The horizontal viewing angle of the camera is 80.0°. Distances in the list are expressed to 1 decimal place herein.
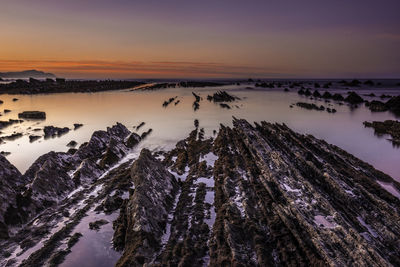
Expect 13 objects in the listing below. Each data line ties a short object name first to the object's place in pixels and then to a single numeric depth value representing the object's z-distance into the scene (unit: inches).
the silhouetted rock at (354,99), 1894.2
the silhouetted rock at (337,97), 2099.9
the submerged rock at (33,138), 815.9
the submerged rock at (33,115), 1221.7
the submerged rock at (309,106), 1574.8
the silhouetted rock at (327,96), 2244.1
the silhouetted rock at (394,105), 1492.9
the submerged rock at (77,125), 1030.8
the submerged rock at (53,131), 891.2
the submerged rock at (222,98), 2069.4
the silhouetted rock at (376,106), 1528.1
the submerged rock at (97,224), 329.4
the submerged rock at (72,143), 774.5
